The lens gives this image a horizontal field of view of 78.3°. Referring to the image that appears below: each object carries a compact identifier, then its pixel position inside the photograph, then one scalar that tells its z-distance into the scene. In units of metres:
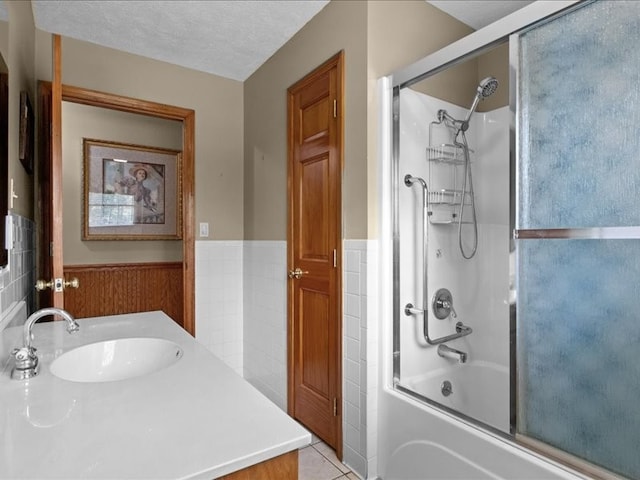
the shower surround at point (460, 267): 2.08
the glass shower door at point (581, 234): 1.27
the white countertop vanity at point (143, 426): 0.63
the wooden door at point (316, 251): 2.13
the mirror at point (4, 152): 1.18
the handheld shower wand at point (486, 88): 1.97
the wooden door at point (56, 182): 1.59
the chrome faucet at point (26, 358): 1.01
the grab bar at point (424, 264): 2.06
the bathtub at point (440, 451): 1.34
